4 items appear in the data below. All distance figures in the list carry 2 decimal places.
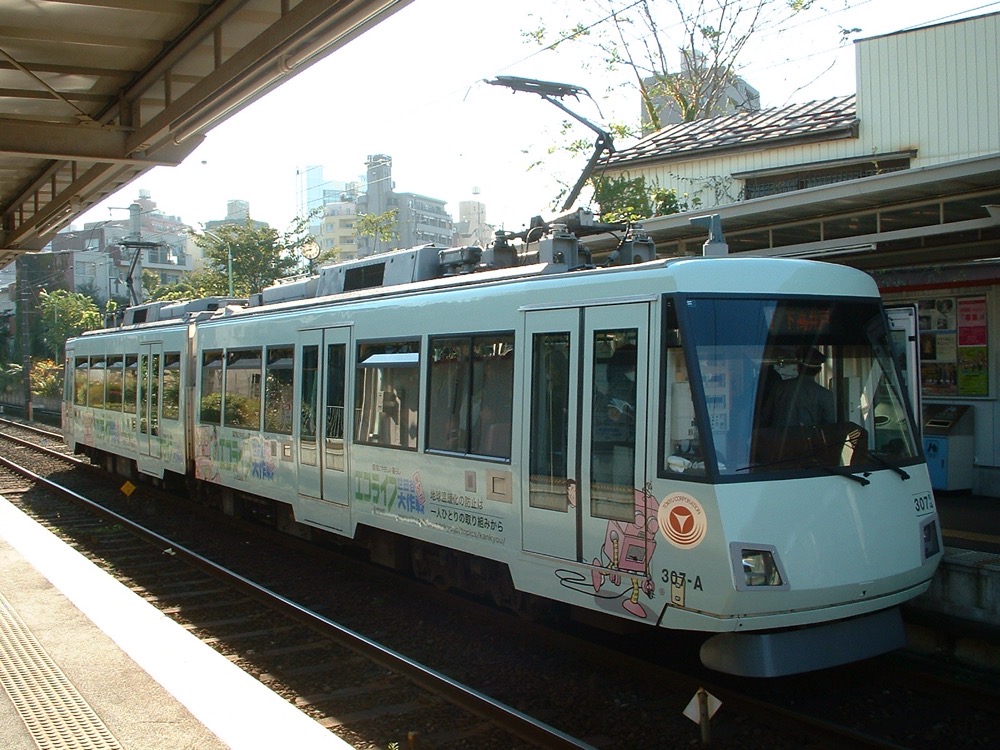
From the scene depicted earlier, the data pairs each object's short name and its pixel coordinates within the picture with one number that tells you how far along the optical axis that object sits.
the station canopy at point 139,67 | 6.91
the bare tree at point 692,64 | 29.92
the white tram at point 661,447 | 5.73
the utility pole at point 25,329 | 31.81
